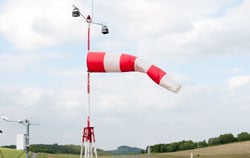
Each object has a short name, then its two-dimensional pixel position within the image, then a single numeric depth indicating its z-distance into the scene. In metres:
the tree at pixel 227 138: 66.19
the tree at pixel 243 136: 66.12
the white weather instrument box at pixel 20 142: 19.05
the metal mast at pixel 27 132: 18.61
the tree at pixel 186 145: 64.06
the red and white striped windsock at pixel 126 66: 12.42
